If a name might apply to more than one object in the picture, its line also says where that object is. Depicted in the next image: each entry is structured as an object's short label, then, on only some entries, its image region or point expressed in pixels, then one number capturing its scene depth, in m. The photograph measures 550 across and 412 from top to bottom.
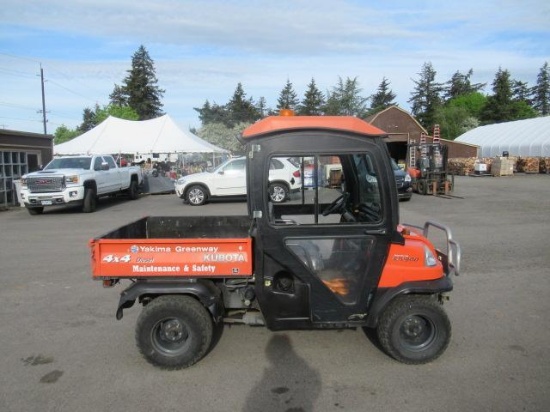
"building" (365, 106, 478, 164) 47.53
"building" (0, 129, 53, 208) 17.80
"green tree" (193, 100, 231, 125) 73.31
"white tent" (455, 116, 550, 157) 40.25
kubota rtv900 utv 3.87
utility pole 52.56
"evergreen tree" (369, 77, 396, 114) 81.12
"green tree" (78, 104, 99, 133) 108.00
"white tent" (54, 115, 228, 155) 26.53
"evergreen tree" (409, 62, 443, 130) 88.62
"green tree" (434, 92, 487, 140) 71.43
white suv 17.02
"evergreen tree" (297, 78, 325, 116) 73.73
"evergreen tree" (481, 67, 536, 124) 71.75
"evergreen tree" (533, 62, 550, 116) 89.75
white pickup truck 14.77
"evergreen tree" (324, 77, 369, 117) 70.75
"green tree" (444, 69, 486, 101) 98.75
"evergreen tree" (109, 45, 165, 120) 81.00
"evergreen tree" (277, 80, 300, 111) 78.86
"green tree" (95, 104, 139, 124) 72.56
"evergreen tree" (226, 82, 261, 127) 72.06
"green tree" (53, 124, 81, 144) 98.17
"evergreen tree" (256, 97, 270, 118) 73.66
